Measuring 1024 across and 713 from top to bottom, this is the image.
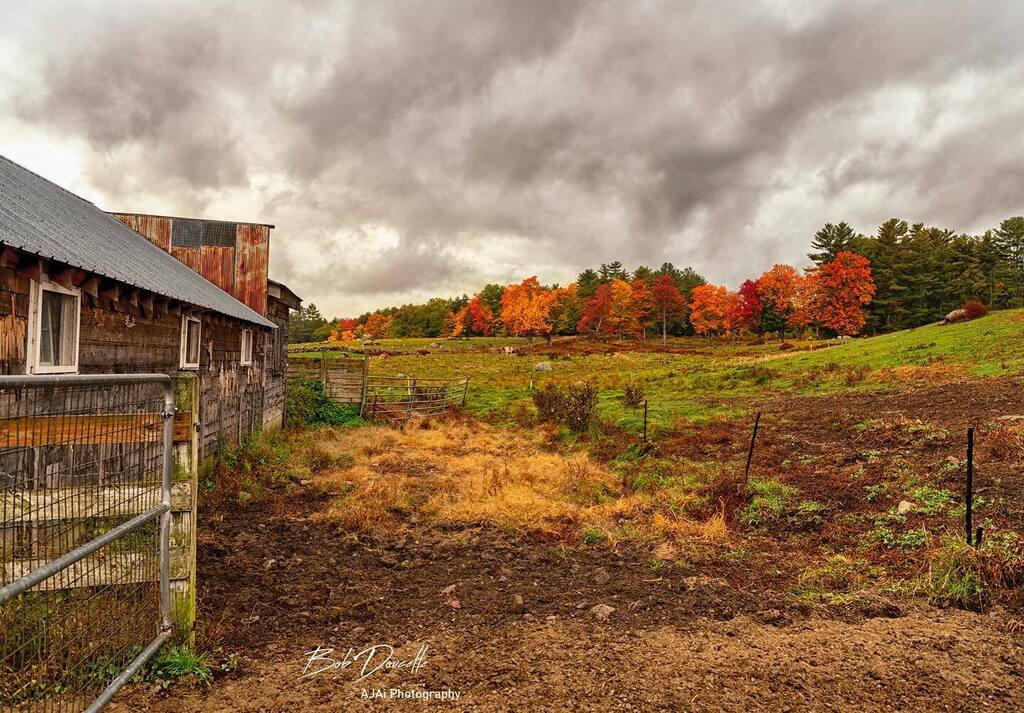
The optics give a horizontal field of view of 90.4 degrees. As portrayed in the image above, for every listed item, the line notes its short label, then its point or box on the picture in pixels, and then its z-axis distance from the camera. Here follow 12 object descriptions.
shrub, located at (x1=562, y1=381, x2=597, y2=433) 15.73
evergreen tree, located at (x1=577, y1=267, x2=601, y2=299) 102.25
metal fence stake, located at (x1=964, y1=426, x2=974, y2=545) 5.79
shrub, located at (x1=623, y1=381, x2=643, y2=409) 19.31
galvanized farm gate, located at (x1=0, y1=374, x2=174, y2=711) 3.30
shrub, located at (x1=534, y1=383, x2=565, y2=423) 17.86
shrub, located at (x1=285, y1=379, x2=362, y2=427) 18.31
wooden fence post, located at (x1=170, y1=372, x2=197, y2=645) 3.84
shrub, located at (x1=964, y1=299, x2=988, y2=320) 35.81
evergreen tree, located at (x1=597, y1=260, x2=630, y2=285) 107.73
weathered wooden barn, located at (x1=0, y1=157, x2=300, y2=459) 5.60
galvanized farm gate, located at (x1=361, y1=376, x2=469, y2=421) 20.06
